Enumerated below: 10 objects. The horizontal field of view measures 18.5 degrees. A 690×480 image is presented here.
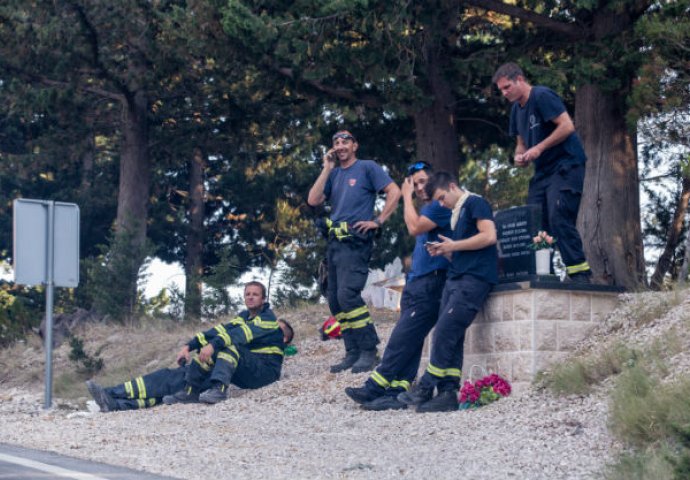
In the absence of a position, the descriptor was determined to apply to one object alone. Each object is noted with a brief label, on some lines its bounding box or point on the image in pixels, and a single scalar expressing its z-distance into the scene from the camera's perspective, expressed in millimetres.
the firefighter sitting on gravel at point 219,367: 19270
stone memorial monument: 17645
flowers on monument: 17225
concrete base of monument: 16832
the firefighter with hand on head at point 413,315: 17130
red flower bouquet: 16616
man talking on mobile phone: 19121
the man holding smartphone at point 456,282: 16372
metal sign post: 20800
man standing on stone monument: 16900
